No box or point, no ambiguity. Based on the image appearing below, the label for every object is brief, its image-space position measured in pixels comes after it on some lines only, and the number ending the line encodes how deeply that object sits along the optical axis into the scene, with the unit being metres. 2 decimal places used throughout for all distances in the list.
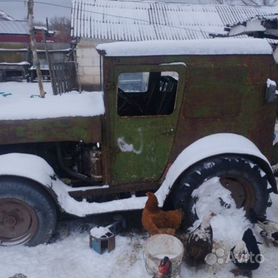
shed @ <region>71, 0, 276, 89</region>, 13.65
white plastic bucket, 3.42
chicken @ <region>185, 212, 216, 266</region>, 3.58
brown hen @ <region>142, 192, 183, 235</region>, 3.84
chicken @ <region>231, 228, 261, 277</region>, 3.54
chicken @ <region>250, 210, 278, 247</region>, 3.95
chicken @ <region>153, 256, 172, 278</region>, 3.33
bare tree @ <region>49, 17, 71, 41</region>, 23.78
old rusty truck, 3.72
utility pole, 9.23
